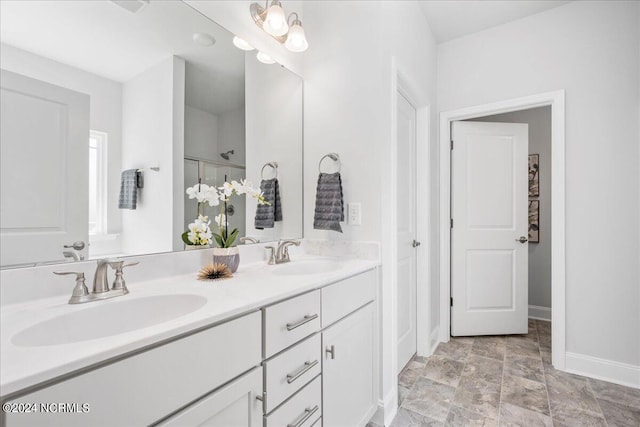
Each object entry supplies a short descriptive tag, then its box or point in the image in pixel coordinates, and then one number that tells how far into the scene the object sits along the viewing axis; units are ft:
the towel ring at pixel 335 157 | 6.01
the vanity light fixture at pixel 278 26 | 5.31
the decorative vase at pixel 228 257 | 4.32
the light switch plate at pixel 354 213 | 5.77
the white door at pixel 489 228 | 9.09
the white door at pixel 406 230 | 7.00
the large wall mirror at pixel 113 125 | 3.00
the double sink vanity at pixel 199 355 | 1.82
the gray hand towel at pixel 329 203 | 5.65
